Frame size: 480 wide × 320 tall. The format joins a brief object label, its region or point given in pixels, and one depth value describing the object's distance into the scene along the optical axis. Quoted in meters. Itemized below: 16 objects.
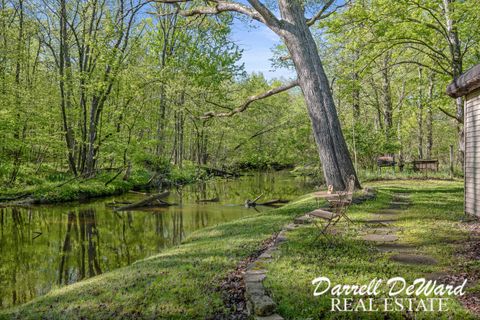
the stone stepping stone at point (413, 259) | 4.62
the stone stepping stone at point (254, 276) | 4.25
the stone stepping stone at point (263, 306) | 3.43
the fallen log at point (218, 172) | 28.19
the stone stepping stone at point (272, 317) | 3.32
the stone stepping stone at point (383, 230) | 6.34
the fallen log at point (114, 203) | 14.46
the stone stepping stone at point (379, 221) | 7.06
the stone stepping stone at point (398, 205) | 8.92
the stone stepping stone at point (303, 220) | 7.54
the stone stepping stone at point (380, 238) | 5.81
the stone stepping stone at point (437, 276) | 4.04
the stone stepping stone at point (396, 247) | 5.18
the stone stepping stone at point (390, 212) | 8.14
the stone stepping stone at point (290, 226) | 7.04
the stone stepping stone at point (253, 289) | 3.81
